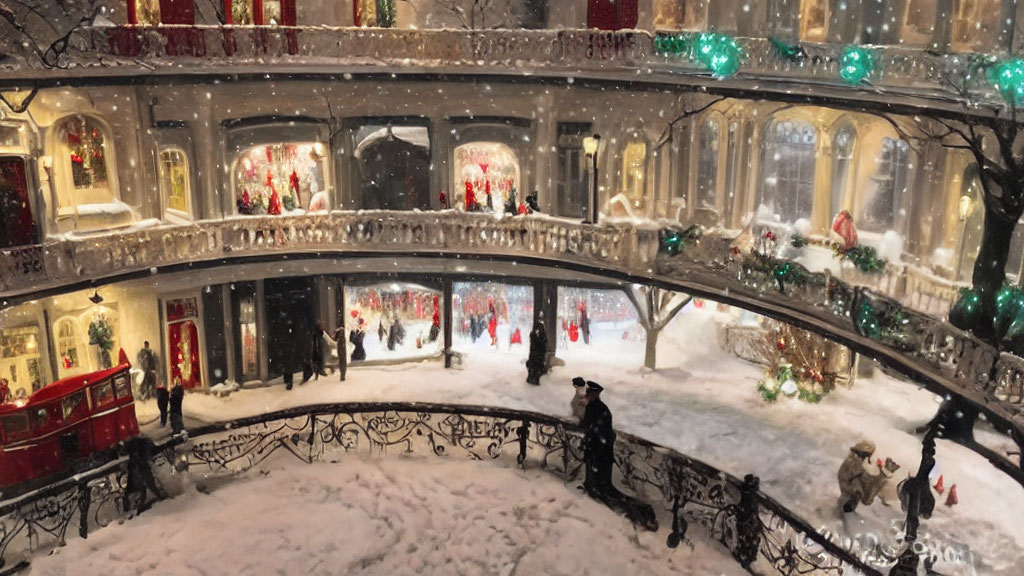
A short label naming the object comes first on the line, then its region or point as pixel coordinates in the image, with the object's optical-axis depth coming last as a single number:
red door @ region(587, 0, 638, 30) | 23.09
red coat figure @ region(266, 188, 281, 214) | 24.66
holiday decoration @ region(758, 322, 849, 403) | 23.61
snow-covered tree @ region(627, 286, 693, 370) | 25.59
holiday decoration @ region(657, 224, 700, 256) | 20.23
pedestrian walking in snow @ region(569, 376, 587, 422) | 18.34
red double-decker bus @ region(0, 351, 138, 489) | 18.48
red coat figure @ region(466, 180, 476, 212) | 25.53
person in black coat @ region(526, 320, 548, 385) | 24.92
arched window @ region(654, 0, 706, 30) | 23.66
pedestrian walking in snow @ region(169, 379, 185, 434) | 21.67
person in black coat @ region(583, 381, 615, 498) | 14.30
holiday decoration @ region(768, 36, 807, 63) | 18.61
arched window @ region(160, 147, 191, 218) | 23.45
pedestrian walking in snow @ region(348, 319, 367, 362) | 26.38
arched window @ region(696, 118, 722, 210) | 25.19
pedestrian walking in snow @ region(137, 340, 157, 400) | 23.62
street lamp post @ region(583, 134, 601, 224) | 21.65
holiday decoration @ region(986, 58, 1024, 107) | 14.48
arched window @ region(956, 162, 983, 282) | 20.19
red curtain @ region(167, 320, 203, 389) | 24.34
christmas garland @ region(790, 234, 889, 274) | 19.59
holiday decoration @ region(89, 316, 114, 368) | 23.00
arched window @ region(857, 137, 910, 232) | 22.38
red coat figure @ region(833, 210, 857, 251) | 20.55
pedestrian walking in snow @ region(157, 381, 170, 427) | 22.09
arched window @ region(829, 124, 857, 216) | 23.22
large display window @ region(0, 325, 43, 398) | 21.98
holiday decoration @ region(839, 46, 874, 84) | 17.59
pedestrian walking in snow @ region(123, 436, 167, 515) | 14.83
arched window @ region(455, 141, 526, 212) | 25.56
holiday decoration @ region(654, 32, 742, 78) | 19.53
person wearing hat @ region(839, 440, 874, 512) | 18.00
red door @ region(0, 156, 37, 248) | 20.58
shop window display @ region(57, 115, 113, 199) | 22.09
